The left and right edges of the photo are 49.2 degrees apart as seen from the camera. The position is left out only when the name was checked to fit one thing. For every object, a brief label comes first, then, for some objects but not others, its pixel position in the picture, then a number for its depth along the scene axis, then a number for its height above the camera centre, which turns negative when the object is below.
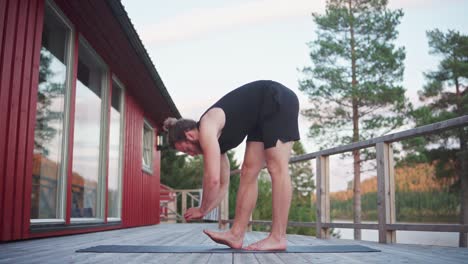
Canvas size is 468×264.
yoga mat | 2.62 -0.28
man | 2.65 +0.33
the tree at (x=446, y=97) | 16.58 +3.88
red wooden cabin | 3.35 +0.71
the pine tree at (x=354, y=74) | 17.38 +4.34
